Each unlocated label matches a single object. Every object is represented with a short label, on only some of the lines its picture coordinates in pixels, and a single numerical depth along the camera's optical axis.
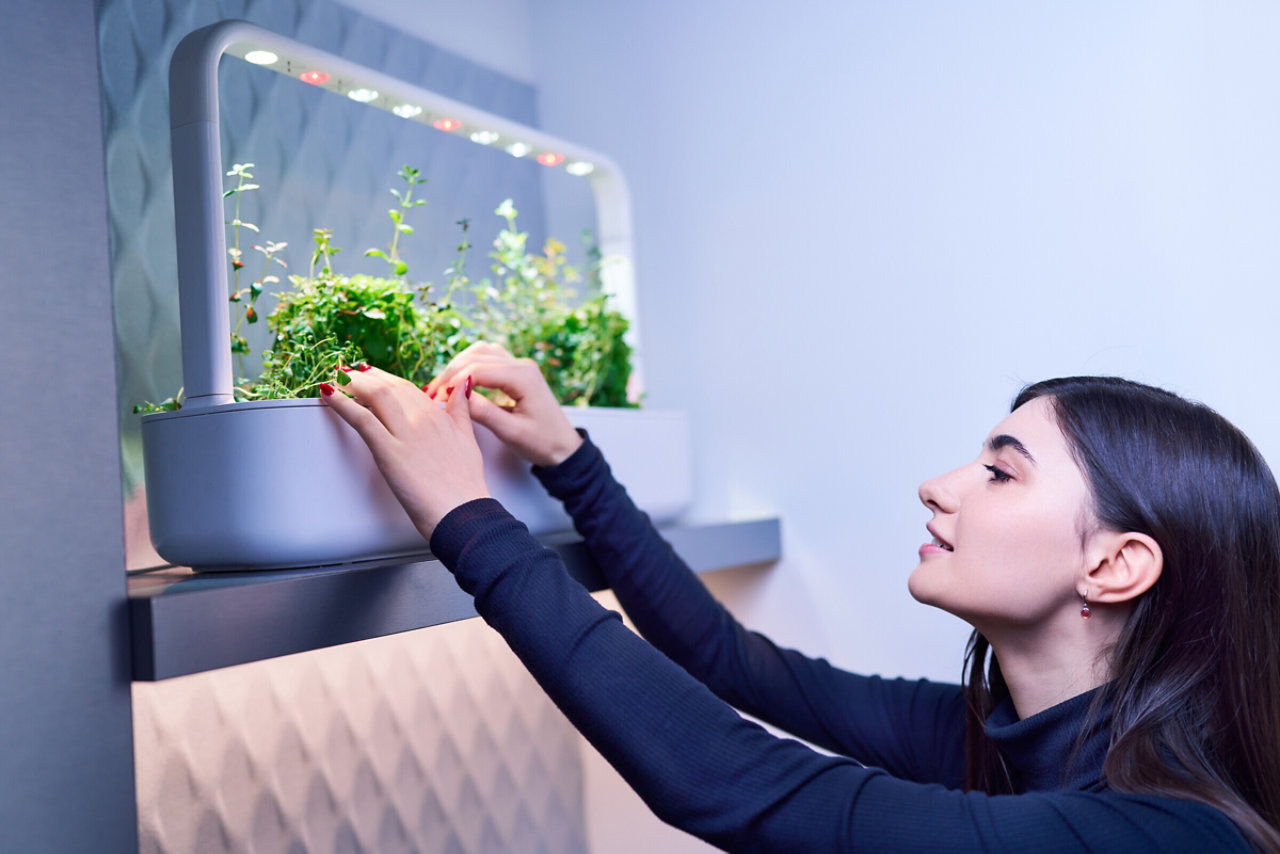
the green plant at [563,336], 1.06
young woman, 0.60
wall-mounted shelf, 0.59
